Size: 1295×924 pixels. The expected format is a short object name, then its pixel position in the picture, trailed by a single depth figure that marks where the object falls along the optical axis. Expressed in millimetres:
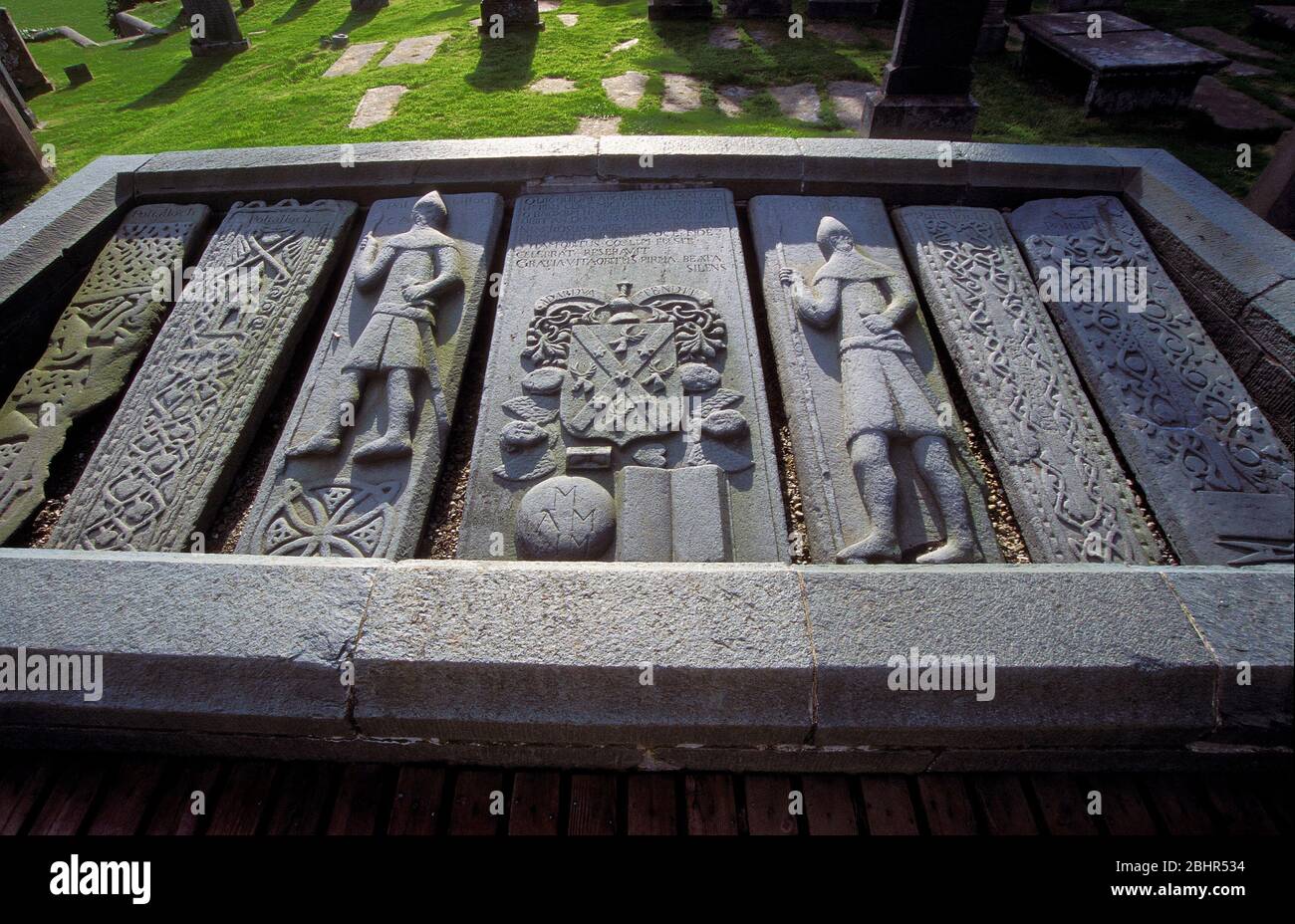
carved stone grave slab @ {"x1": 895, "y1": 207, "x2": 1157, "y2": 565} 2737
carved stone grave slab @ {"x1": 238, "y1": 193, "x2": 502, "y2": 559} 2814
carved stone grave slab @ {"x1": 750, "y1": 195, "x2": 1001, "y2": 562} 2729
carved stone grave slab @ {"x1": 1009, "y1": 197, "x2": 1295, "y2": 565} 2677
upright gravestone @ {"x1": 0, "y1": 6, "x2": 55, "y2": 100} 8664
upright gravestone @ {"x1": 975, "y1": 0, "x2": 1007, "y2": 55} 8148
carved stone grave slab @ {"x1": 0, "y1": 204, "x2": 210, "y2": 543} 3152
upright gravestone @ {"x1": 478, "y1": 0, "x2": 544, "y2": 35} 8969
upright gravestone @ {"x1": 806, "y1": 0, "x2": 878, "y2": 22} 9219
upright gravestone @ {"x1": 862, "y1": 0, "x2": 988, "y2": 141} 5812
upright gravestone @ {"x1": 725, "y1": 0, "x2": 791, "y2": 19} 9273
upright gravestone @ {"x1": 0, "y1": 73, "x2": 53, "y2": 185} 6422
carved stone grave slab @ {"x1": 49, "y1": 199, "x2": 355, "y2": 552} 2930
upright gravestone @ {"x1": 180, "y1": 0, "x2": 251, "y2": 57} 9594
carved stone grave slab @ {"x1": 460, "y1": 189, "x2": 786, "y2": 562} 2802
